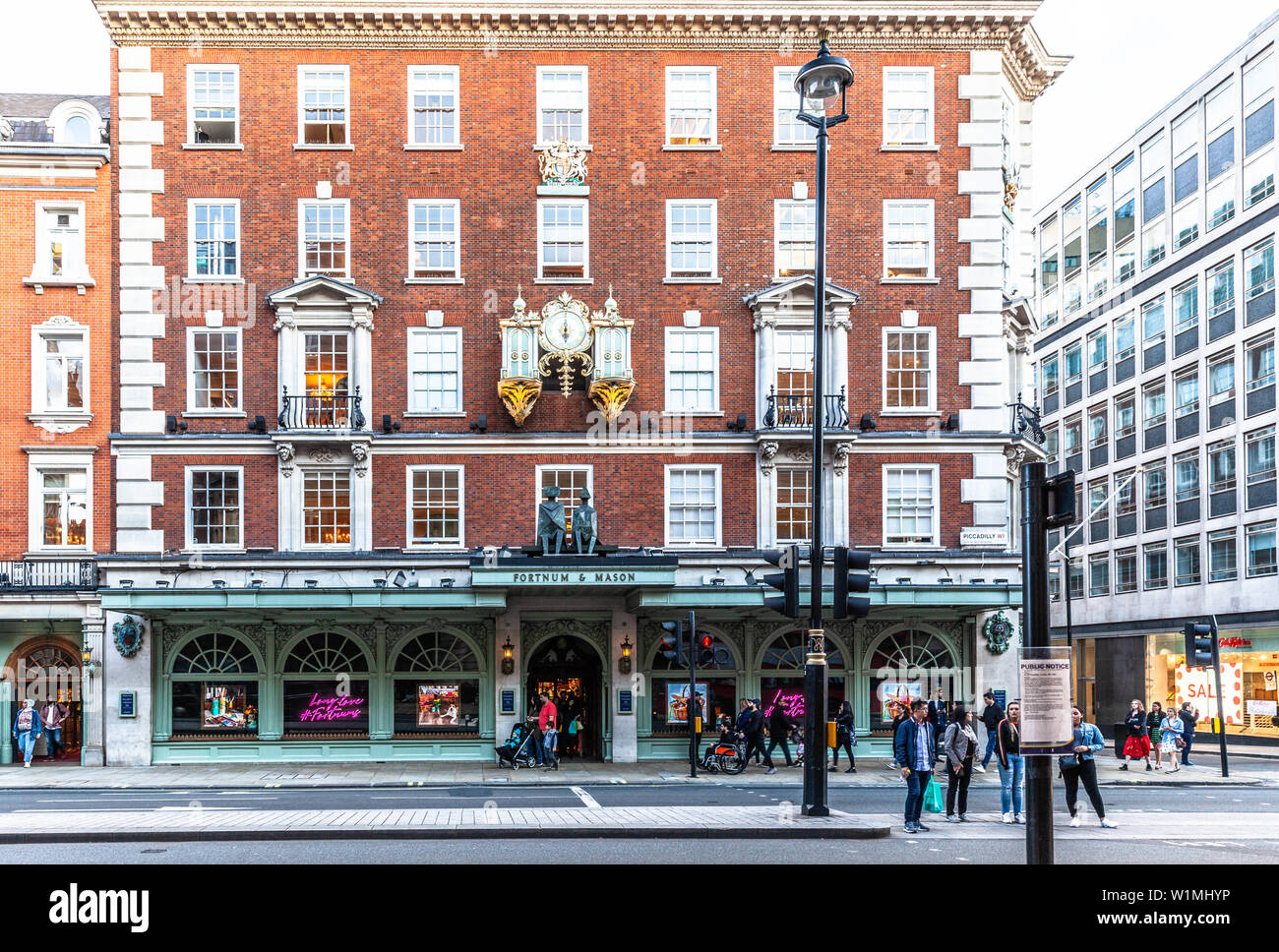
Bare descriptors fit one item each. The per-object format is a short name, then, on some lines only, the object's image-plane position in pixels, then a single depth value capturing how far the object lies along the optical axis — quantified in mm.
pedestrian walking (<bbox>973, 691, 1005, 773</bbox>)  22172
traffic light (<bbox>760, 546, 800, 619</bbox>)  18672
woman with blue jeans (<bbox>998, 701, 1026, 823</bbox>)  17953
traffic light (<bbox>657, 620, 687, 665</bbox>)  26359
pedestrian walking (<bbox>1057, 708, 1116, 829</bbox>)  17688
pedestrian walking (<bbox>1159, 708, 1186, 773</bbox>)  31828
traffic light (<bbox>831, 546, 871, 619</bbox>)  17984
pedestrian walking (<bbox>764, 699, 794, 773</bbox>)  28094
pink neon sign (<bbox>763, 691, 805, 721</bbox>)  31562
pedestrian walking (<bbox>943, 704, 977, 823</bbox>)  18359
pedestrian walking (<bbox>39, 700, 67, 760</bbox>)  31188
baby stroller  28922
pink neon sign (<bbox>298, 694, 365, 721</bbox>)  30953
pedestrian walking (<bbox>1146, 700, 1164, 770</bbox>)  32144
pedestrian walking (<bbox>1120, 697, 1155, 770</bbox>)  31828
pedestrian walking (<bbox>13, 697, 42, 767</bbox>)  30078
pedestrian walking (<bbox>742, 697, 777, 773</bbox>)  27750
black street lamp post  17922
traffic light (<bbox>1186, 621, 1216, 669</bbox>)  30859
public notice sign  8094
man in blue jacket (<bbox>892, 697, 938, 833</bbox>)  17219
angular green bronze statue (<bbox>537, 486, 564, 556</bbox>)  29281
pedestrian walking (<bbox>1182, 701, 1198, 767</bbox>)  33881
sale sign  48000
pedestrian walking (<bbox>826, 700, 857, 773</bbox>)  28641
